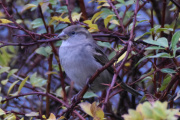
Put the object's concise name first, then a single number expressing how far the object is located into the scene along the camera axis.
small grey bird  5.37
